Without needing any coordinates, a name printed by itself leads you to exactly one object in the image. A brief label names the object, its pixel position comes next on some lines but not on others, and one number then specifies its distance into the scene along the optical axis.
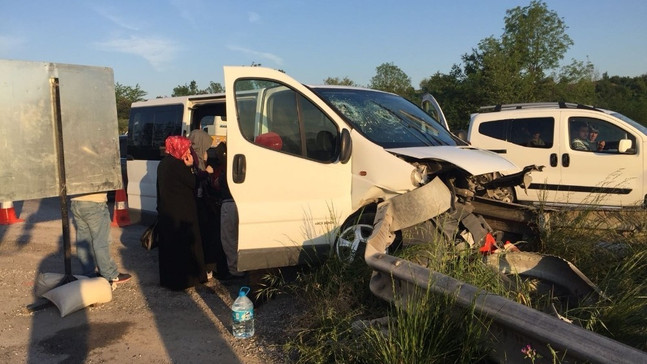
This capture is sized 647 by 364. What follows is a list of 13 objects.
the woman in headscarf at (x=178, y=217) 5.41
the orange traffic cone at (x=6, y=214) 9.95
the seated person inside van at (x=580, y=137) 8.47
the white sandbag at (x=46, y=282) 5.21
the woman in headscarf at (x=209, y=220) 5.79
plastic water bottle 4.10
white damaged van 4.68
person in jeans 5.42
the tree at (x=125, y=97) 32.62
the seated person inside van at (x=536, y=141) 8.82
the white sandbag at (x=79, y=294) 4.79
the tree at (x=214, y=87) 27.34
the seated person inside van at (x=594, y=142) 8.35
